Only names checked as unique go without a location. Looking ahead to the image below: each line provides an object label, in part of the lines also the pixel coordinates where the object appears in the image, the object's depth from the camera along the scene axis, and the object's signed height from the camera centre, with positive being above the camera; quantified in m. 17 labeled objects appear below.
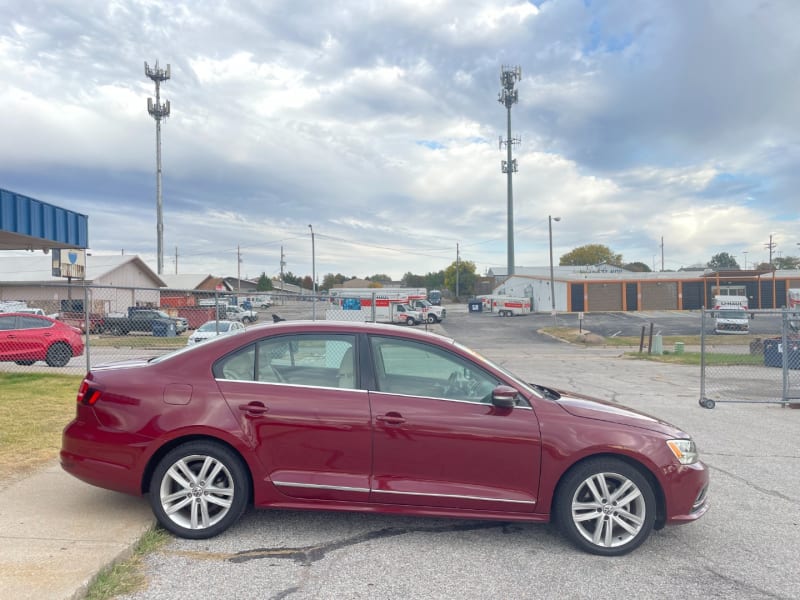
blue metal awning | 12.19 +1.90
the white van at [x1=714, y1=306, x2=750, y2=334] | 33.91 -1.14
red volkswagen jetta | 4.18 -1.01
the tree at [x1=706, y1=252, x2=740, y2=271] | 130.25 +9.75
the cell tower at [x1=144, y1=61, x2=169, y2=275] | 58.81 +19.81
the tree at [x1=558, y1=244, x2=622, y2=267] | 130.62 +11.01
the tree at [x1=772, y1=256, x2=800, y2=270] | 117.49 +8.76
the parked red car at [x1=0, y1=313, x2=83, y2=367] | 12.84 -0.56
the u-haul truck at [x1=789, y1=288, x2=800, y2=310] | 52.43 +0.74
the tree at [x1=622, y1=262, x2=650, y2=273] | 132.66 +8.65
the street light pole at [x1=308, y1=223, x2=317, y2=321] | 56.08 +4.50
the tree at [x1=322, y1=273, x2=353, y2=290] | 144.70 +7.43
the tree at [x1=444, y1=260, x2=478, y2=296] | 118.94 +6.02
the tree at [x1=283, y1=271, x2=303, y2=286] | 133.75 +6.98
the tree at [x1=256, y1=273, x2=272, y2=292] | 98.25 +4.57
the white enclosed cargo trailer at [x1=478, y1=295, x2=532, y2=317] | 61.32 +0.19
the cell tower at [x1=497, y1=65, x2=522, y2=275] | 85.88 +30.12
